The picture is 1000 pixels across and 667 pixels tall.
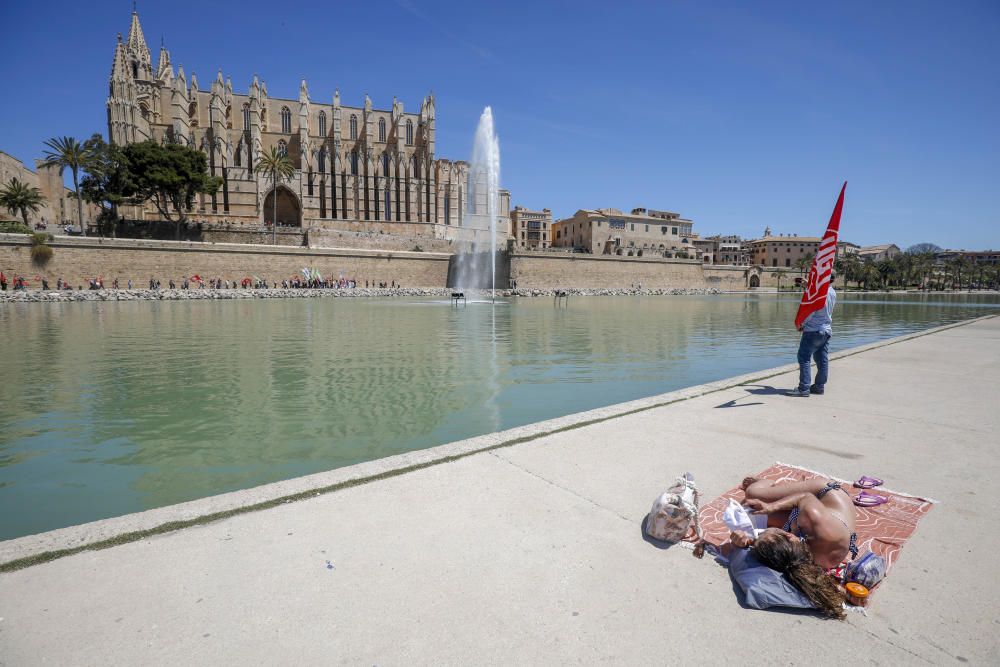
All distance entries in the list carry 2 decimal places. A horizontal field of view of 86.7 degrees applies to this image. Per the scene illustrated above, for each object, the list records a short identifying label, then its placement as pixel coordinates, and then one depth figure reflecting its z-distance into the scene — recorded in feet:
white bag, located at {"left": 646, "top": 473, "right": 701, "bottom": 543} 9.50
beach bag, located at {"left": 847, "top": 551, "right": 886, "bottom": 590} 8.04
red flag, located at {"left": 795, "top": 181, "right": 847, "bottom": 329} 22.77
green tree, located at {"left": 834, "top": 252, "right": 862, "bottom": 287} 292.81
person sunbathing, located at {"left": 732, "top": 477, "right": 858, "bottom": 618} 7.83
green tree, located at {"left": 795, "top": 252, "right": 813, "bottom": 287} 275.47
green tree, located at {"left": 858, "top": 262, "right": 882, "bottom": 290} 297.74
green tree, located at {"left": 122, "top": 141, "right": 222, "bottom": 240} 143.43
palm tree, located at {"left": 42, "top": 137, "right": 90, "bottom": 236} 145.48
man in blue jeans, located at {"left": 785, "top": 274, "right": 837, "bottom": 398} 21.40
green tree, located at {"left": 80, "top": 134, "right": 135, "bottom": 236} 144.15
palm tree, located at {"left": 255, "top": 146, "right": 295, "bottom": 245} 189.28
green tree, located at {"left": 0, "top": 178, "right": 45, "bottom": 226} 154.98
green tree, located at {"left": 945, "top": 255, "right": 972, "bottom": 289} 350.43
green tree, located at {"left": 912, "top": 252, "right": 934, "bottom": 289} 328.29
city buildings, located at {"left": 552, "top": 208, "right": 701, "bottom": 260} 273.13
